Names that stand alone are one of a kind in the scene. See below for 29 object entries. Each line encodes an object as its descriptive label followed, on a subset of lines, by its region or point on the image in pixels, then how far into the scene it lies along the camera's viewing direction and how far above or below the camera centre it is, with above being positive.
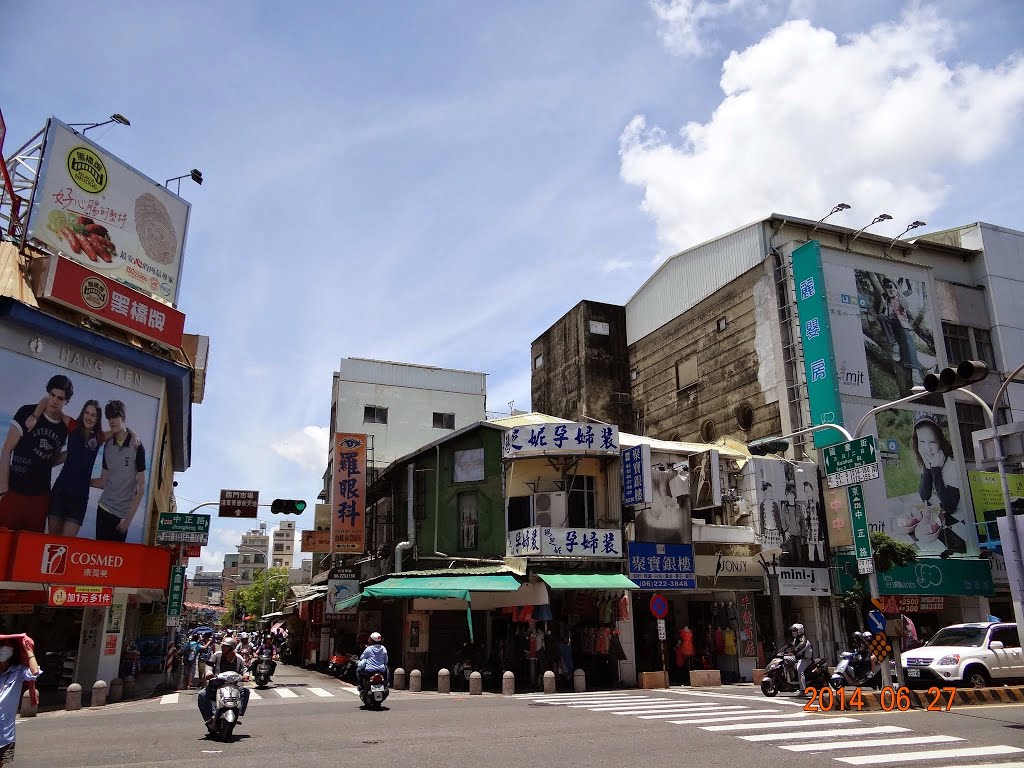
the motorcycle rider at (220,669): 11.65 -0.98
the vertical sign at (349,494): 27.66 +3.99
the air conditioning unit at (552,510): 24.19 +2.94
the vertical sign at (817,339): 28.02 +9.63
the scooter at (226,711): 11.31 -1.54
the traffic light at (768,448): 24.95 +5.45
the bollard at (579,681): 20.58 -2.04
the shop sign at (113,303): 20.62 +8.55
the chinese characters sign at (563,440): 23.75 +5.01
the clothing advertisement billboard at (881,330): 28.94 +10.49
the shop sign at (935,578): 27.48 +0.85
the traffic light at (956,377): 12.60 +3.78
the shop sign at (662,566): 23.97 +1.17
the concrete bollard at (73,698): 16.86 -1.97
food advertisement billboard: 21.48 +11.60
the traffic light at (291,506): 24.06 +3.06
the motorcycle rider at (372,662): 15.79 -1.16
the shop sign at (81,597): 18.53 +0.24
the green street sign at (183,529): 25.08 +2.48
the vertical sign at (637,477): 23.25 +3.84
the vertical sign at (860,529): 16.86 +1.62
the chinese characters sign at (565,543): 22.67 +1.79
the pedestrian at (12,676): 7.82 -0.71
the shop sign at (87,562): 18.02 +1.11
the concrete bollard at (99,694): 17.72 -1.98
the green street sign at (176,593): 26.84 +0.46
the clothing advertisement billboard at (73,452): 19.05 +4.08
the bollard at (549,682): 19.94 -1.99
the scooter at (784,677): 17.31 -1.66
